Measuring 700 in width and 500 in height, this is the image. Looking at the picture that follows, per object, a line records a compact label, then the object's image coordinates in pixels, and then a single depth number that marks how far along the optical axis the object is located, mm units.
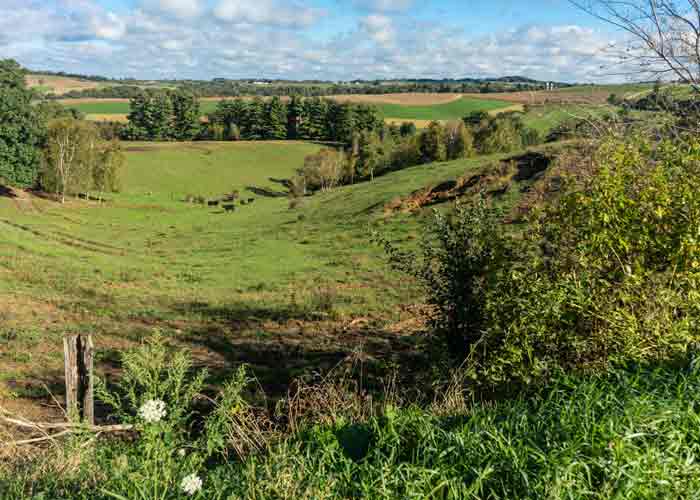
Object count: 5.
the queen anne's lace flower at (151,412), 3430
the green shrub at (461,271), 9031
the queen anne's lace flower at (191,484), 3053
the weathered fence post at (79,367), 7027
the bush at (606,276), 5809
